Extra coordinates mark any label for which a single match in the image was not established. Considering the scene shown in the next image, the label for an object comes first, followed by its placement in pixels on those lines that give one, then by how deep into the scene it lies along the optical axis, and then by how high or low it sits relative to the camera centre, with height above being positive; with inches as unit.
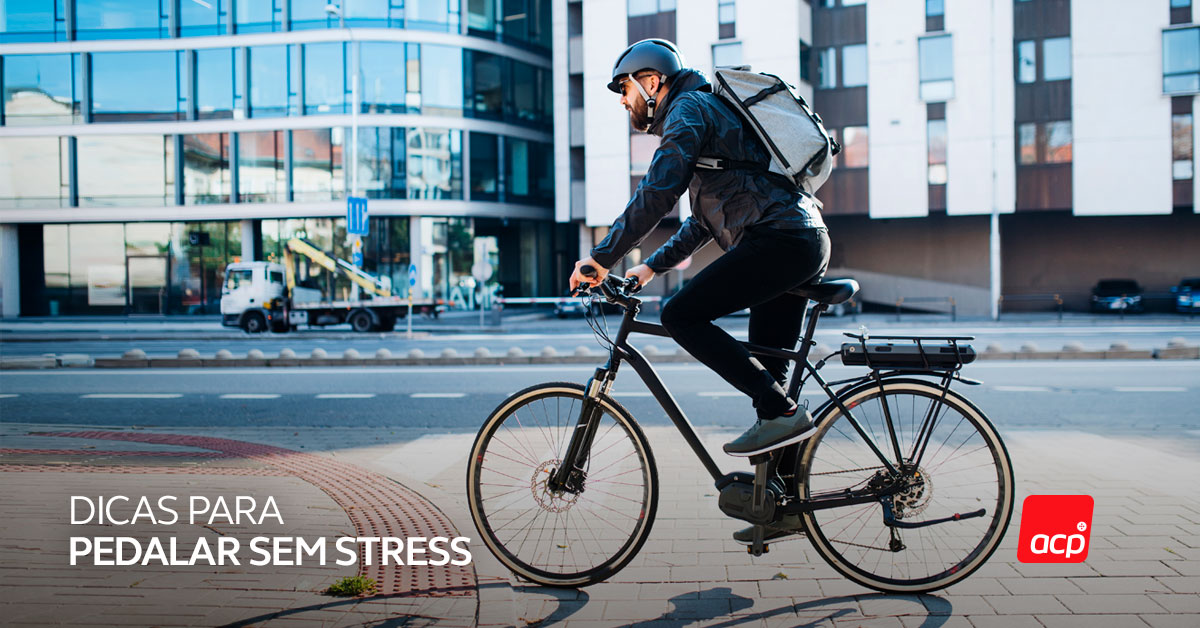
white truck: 1125.7 +0.0
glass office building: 1475.1 +256.9
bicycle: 134.5 -25.5
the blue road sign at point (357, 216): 1168.8 +110.0
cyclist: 129.1 +8.7
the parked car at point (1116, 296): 1302.9 -1.0
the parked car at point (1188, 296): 1247.5 -2.3
